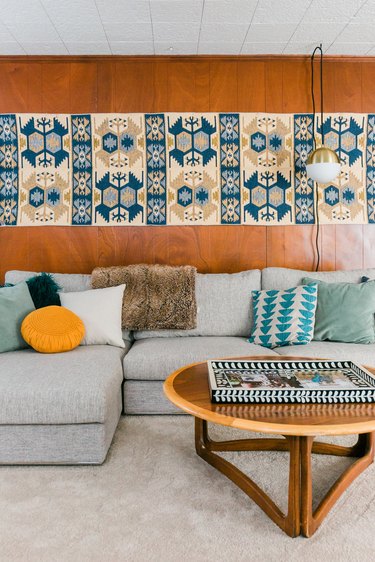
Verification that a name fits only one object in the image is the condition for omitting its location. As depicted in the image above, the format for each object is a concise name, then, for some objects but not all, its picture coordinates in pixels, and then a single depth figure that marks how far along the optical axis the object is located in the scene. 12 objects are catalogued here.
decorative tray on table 1.54
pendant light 3.08
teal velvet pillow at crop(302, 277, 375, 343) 2.70
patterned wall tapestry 3.40
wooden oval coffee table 1.36
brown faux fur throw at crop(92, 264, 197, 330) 2.89
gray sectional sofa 1.94
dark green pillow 2.82
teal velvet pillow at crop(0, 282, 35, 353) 2.48
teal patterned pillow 2.68
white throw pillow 2.69
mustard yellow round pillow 2.42
